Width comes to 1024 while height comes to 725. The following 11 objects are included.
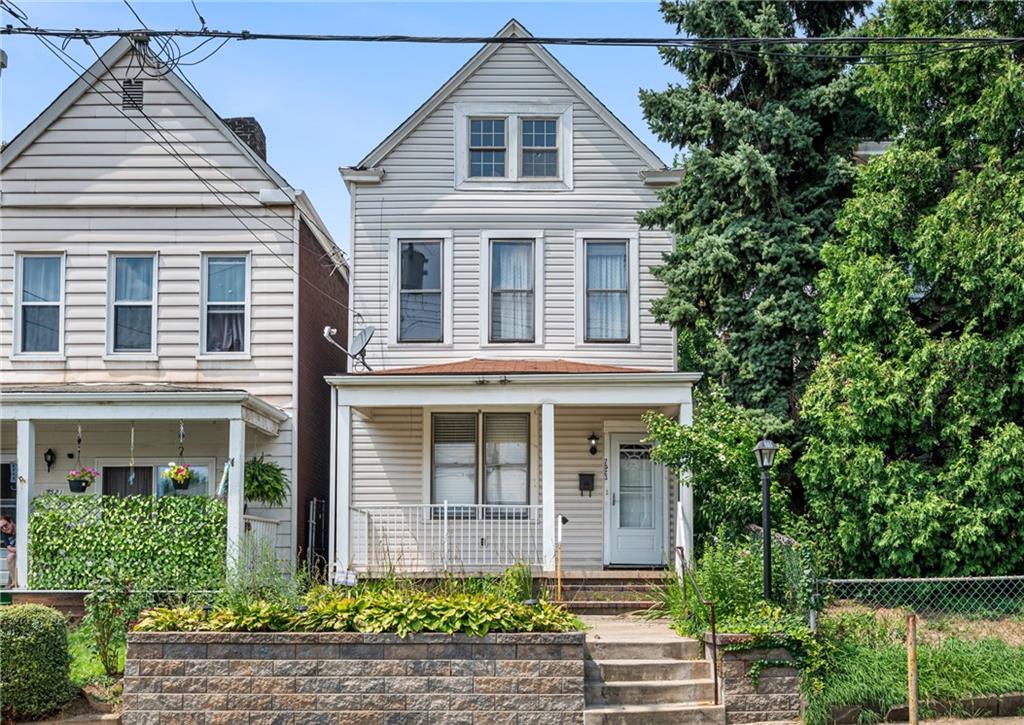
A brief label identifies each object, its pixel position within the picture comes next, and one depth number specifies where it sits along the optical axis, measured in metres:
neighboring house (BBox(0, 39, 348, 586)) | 17.11
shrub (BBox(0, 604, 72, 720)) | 10.51
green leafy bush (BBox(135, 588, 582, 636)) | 10.90
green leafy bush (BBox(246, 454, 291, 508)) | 15.91
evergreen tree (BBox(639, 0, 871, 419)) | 15.68
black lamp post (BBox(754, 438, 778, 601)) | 11.80
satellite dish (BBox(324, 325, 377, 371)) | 16.50
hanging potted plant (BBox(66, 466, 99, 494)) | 15.16
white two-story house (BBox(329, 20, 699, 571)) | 17.20
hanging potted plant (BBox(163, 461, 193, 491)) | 15.29
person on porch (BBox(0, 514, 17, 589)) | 15.30
